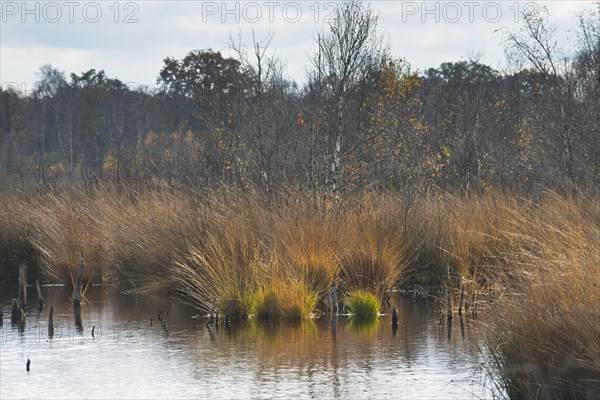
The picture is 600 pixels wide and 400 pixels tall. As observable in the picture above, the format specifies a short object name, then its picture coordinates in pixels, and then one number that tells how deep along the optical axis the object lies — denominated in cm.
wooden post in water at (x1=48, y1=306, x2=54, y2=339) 1249
